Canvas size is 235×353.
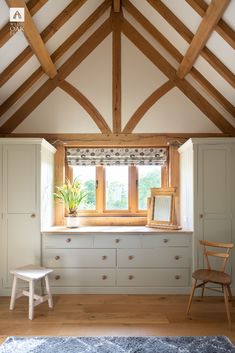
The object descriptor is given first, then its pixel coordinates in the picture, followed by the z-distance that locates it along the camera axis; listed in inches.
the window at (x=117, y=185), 187.6
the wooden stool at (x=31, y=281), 129.4
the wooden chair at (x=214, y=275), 124.7
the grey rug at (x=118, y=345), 104.2
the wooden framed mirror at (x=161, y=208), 167.8
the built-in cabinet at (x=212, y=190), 153.3
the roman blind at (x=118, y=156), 183.5
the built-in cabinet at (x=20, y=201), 153.8
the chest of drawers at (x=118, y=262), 156.6
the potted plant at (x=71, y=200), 167.8
